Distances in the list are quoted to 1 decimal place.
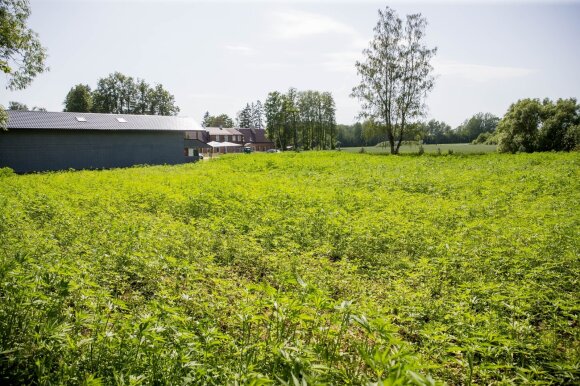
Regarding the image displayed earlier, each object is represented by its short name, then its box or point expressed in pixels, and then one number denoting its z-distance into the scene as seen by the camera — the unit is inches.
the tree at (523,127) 1400.1
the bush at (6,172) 833.1
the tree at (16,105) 3637.3
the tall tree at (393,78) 1429.6
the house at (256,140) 3506.4
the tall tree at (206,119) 5241.1
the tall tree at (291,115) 2795.3
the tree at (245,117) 4886.8
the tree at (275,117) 2755.9
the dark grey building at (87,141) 1152.2
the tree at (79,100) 2628.0
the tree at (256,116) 4923.7
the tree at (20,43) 549.3
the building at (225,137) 3088.1
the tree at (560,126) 1301.7
